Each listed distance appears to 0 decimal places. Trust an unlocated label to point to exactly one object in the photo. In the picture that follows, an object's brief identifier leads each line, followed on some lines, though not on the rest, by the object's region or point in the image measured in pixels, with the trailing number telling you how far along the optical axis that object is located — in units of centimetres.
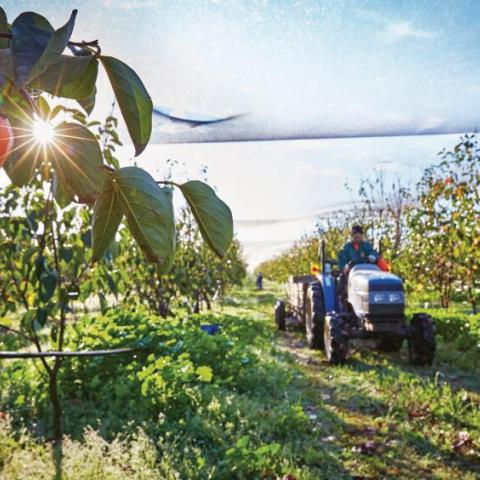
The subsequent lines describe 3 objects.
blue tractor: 542
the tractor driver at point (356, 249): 626
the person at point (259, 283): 2577
